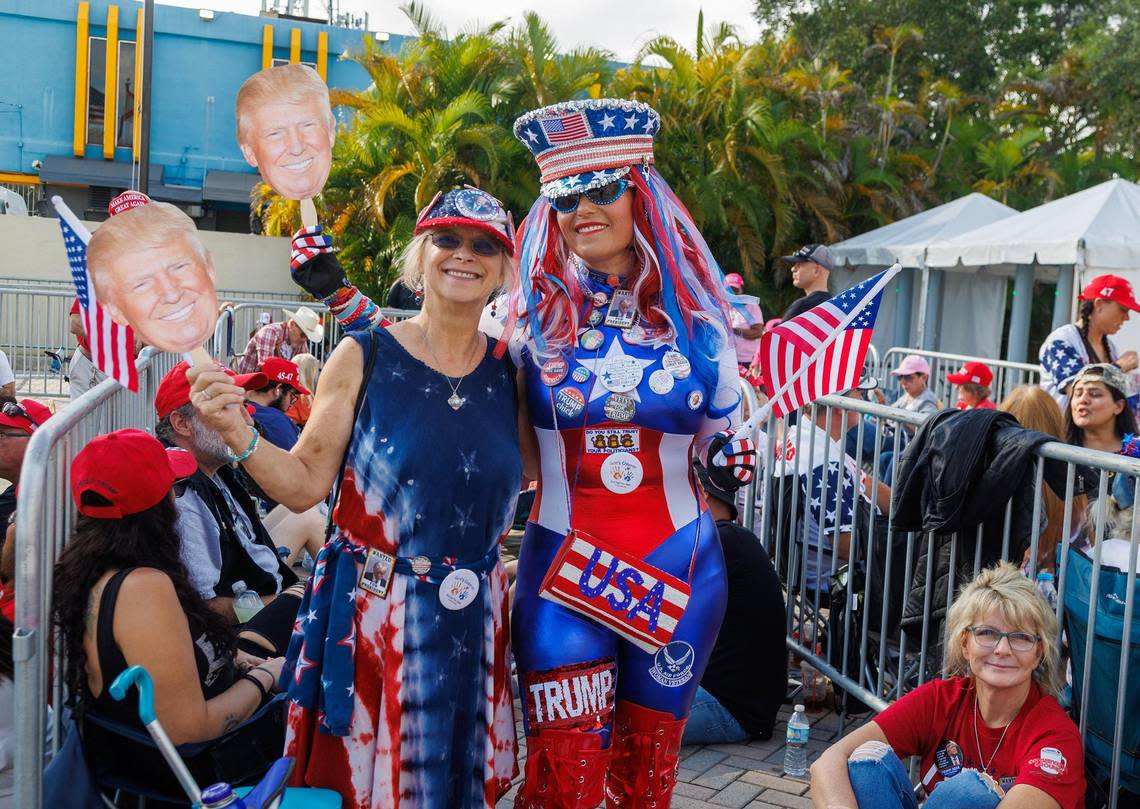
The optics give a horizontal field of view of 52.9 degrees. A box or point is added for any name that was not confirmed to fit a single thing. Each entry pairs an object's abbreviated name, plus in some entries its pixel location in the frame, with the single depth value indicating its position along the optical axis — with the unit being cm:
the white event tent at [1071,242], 1144
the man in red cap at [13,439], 450
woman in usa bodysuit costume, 265
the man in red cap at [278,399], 569
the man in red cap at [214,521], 404
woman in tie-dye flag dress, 250
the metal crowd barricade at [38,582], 247
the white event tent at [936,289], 1550
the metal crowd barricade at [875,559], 333
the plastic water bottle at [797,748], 433
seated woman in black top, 268
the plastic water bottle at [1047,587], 350
